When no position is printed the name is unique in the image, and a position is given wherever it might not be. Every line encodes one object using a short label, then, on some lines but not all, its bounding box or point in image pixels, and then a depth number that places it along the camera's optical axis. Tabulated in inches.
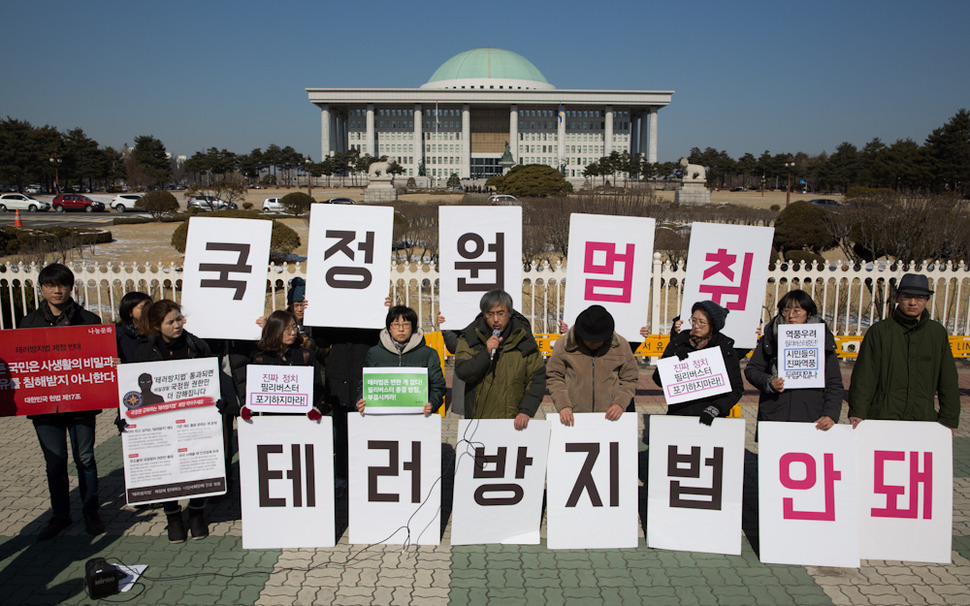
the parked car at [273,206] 1730.3
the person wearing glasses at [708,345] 179.3
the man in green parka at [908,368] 176.1
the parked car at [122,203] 1834.4
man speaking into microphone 180.4
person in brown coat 181.2
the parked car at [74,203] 1772.9
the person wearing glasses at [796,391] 181.0
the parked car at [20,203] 1740.9
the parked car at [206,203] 1732.3
